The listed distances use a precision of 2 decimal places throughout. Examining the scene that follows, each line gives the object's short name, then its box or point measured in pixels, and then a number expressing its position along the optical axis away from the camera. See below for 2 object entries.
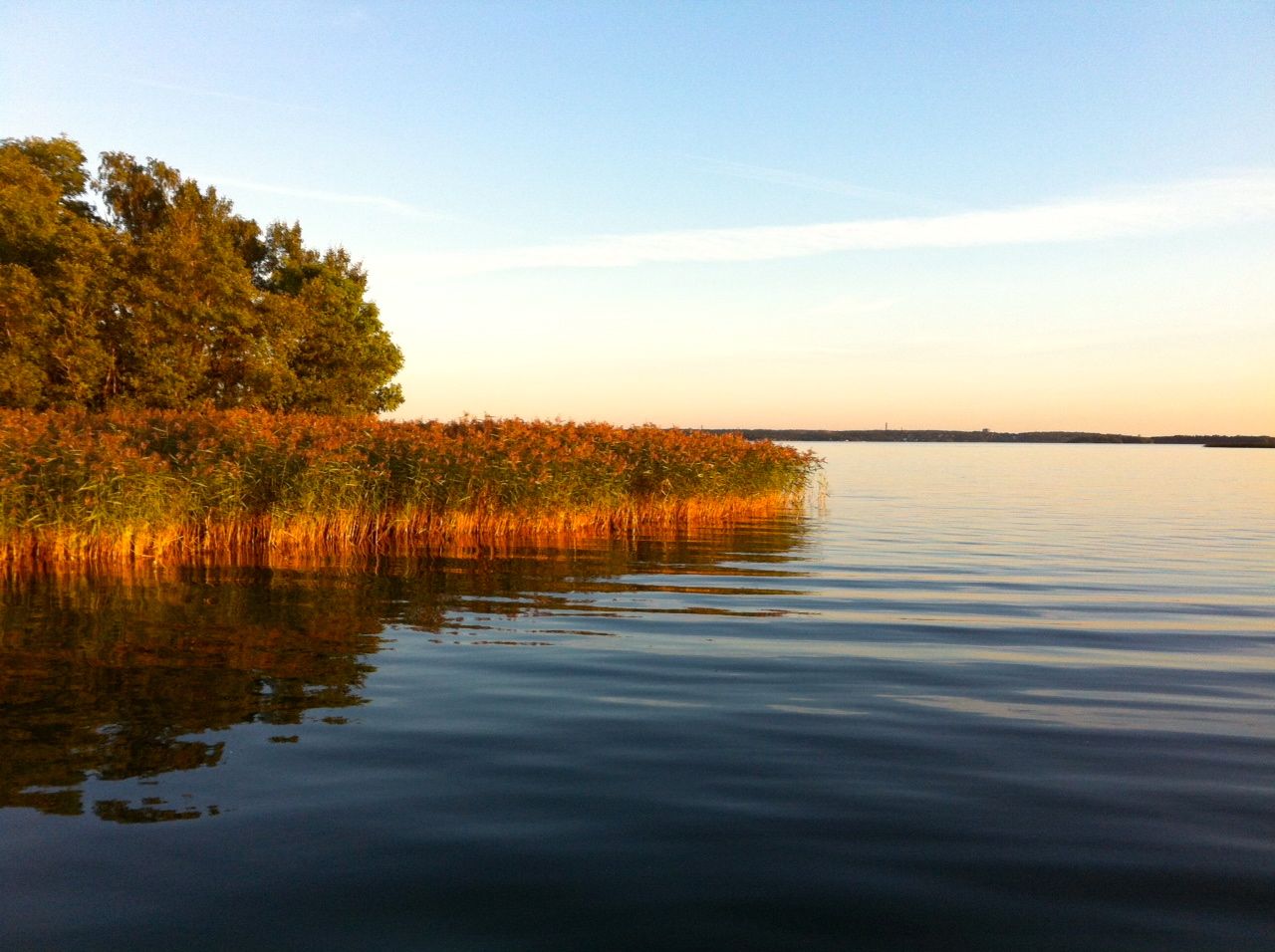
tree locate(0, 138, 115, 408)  43.41
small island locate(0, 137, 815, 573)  19.86
